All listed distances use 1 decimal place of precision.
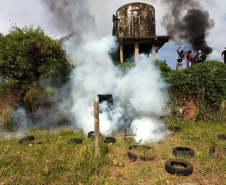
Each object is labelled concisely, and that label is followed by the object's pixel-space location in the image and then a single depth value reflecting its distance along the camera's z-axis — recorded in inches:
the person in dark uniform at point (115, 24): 586.1
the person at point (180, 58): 567.8
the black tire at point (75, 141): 271.5
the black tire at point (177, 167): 174.2
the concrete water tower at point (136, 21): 640.4
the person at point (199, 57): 523.5
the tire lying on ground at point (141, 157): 209.2
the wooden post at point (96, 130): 202.5
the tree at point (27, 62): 402.6
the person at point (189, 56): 563.7
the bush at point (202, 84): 379.6
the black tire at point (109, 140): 272.5
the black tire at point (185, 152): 217.2
